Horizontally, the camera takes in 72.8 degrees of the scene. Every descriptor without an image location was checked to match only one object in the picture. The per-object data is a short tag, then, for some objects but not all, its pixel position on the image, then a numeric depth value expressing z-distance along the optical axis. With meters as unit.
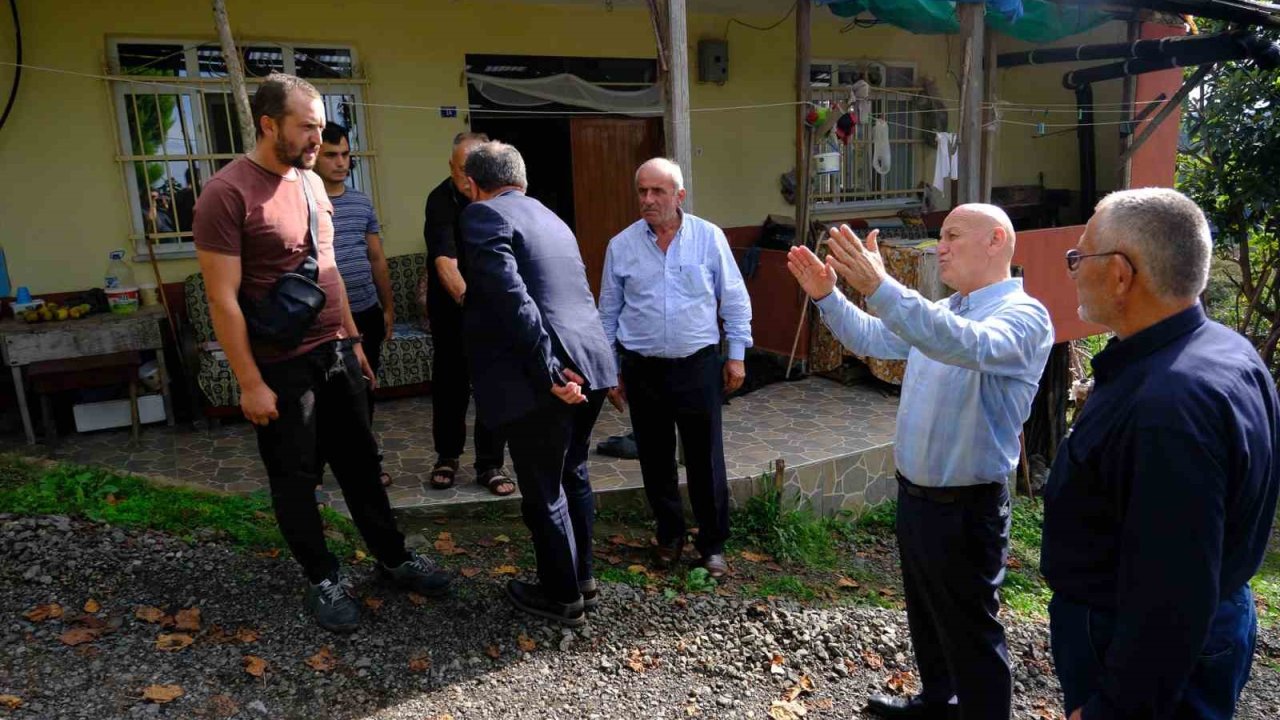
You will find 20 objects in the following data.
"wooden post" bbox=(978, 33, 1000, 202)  7.79
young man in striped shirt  4.51
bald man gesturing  2.61
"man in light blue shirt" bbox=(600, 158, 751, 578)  4.07
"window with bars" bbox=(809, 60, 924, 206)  9.53
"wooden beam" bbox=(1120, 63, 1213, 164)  8.77
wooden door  8.24
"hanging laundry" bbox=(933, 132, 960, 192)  8.20
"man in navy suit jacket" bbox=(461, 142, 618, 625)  3.23
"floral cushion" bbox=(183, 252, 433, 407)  5.95
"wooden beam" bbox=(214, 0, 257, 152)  4.32
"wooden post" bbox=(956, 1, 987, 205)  6.79
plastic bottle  6.06
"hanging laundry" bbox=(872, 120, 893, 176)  8.84
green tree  8.86
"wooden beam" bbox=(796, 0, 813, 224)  7.04
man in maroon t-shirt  3.00
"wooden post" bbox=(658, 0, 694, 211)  4.88
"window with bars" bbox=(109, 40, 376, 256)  6.32
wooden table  5.56
